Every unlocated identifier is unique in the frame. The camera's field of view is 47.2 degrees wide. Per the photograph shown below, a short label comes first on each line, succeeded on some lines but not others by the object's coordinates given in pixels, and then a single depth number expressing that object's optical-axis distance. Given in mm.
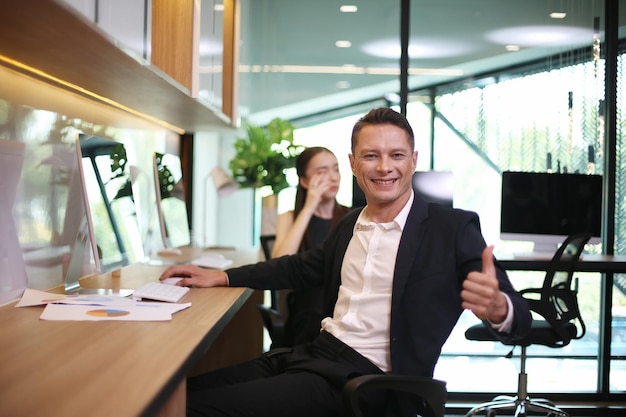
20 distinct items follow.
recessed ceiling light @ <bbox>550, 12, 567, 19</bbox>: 5242
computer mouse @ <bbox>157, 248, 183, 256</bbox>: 4372
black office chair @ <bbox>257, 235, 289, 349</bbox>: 3426
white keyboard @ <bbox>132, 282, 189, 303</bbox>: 2424
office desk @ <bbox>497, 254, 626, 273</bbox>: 4426
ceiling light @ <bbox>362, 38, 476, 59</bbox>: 5293
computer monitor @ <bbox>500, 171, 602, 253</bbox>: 5082
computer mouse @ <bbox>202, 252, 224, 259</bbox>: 4114
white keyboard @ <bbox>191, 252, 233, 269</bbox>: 3645
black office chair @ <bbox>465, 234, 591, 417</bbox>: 4180
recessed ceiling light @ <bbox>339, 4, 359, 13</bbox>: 5387
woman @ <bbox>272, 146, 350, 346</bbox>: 3266
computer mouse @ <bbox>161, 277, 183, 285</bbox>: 2791
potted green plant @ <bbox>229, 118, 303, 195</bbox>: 5289
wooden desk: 1213
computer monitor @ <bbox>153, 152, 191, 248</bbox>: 3793
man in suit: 1994
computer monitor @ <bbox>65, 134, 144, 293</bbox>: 2471
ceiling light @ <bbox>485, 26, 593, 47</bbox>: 5234
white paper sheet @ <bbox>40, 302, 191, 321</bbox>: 2076
